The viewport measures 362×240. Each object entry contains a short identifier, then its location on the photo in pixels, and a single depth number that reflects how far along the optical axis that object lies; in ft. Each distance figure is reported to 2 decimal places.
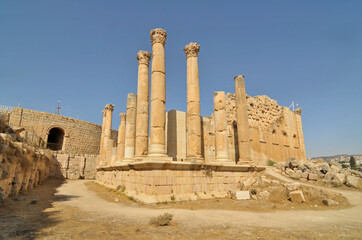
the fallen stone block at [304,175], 43.29
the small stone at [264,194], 33.10
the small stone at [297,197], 29.63
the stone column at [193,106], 39.06
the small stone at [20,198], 26.08
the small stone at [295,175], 43.80
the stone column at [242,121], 46.91
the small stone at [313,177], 42.39
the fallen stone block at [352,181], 38.54
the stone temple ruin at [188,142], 32.07
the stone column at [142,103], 39.73
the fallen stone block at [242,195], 33.96
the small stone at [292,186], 32.79
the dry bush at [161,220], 17.58
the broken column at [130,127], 49.12
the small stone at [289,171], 46.00
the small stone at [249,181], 40.01
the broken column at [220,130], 42.98
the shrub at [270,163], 60.95
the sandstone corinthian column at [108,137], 71.50
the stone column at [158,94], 34.94
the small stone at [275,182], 37.88
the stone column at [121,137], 59.11
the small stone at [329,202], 28.32
